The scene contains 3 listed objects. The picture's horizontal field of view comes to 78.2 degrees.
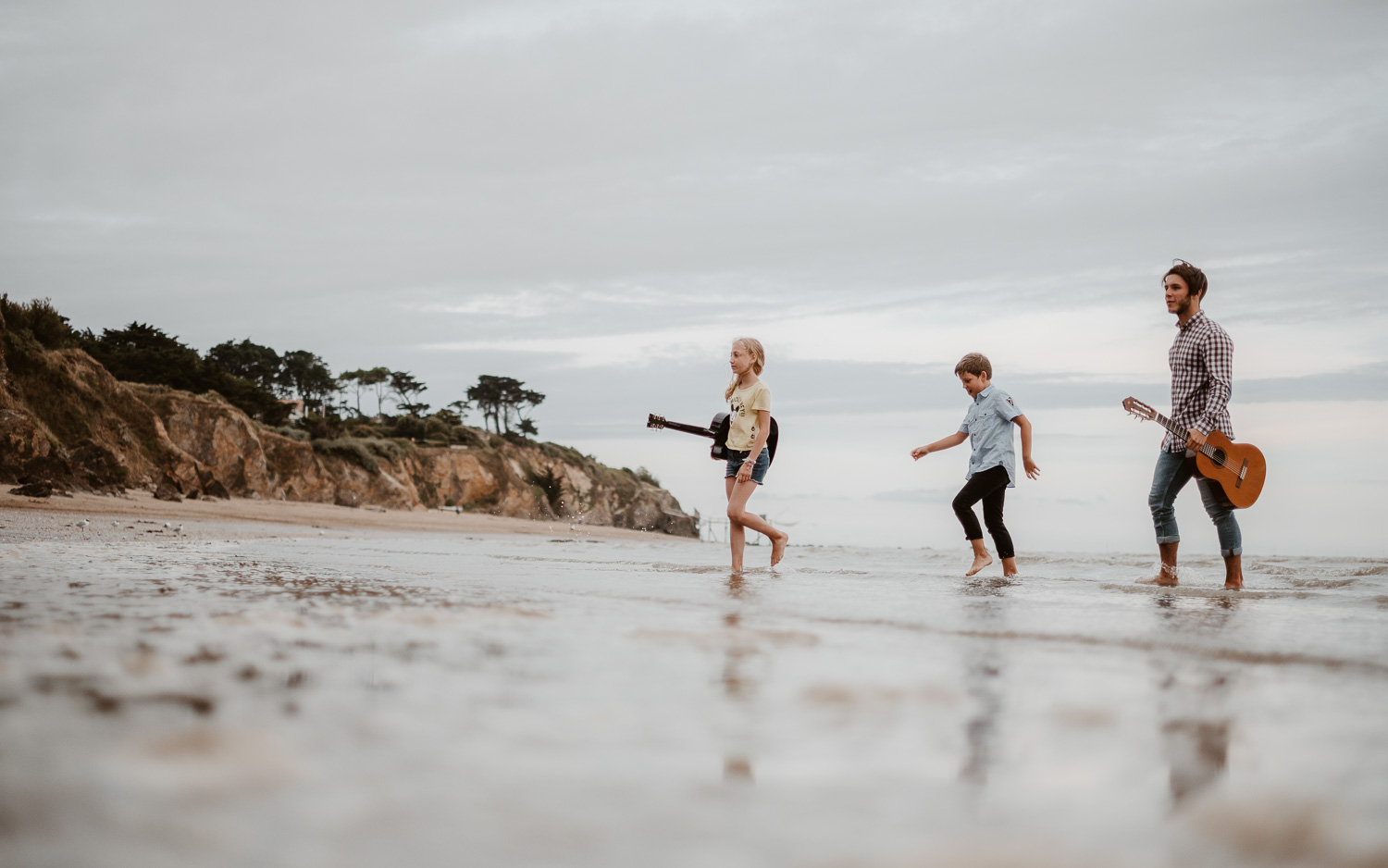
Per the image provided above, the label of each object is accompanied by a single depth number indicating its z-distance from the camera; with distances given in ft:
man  17.99
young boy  21.94
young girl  22.69
